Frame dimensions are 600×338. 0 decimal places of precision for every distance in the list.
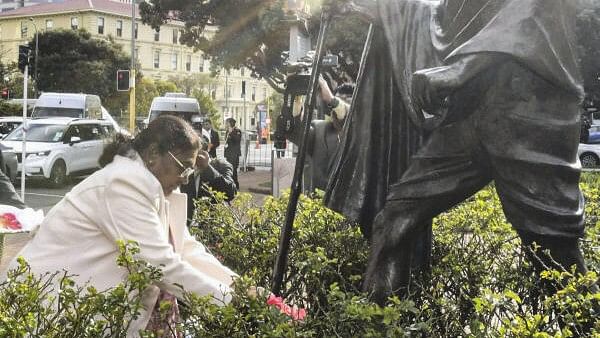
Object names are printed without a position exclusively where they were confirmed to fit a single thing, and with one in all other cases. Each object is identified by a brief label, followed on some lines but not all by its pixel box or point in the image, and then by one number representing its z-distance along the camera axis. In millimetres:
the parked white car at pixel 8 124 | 25578
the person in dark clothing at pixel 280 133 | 5550
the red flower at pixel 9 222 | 4172
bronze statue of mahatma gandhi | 3266
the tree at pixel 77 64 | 59156
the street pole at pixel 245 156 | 26656
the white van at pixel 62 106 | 26641
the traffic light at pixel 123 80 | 24641
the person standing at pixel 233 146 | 19547
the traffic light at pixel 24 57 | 14828
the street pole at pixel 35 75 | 48738
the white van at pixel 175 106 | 27391
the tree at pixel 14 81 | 36762
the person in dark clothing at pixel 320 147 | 7633
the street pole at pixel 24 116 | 13864
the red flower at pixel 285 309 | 3039
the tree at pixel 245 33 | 23047
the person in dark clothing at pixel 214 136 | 19366
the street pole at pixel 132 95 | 23417
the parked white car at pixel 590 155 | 30906
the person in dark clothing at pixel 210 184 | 7125
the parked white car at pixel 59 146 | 18750
